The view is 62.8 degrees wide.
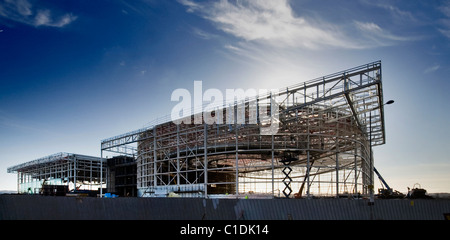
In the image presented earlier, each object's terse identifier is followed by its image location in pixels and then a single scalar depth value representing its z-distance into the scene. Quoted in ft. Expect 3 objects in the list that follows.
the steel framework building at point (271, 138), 131.74
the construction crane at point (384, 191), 122.91
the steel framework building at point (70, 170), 260.91
